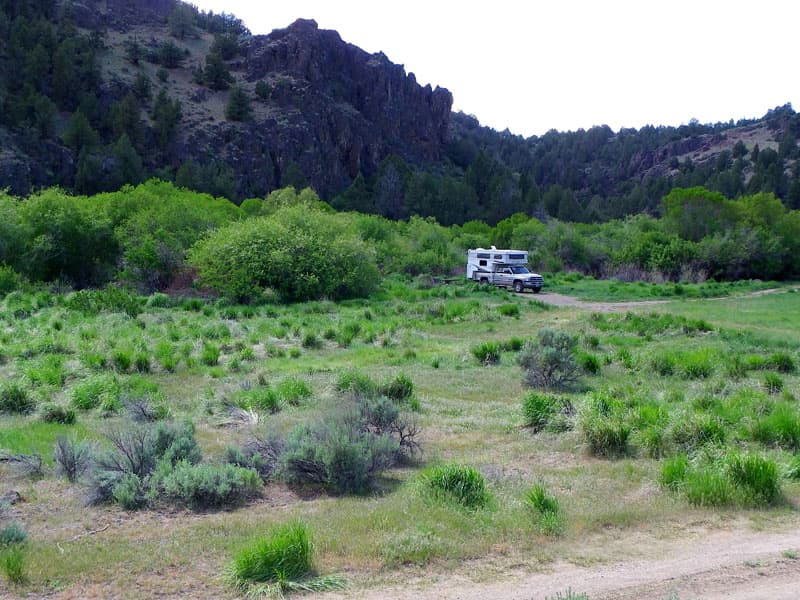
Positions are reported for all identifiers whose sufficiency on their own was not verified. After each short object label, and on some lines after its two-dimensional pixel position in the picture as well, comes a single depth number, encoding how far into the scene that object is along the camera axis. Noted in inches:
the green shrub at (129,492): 308.8
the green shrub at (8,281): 1454.2
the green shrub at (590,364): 676.7
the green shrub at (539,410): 462.9
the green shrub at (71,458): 349.1
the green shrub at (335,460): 342.0
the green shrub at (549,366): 618.8
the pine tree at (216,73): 4431.6
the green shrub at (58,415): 483.2
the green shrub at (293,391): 543.5
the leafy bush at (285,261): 1460.4
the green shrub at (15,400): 518.2
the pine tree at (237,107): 4183.1
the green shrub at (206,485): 313.9
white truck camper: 1754.4
